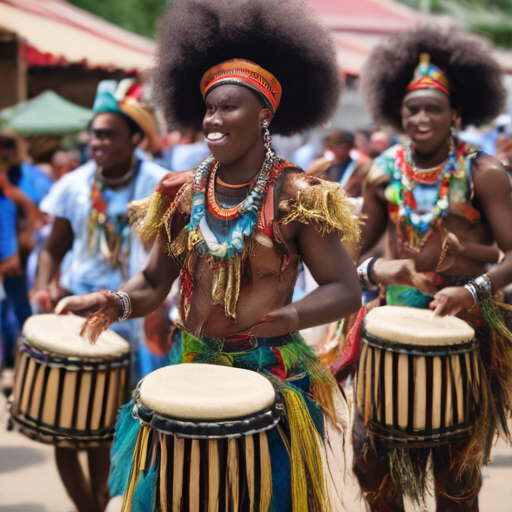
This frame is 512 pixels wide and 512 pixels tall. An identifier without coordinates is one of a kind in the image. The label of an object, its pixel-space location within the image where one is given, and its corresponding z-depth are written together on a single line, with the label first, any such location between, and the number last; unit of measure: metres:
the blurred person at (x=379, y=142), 11.93
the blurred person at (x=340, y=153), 9.04
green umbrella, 13.82
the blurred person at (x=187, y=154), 10.41
